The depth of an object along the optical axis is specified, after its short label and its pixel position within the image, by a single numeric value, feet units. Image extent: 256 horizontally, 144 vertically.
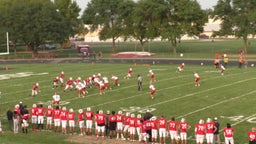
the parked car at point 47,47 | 295.69
